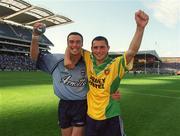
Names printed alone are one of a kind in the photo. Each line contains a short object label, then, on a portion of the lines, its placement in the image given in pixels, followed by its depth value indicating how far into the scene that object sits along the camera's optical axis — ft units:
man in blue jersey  6.80
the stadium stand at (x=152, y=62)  165.15
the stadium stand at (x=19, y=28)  92.65
